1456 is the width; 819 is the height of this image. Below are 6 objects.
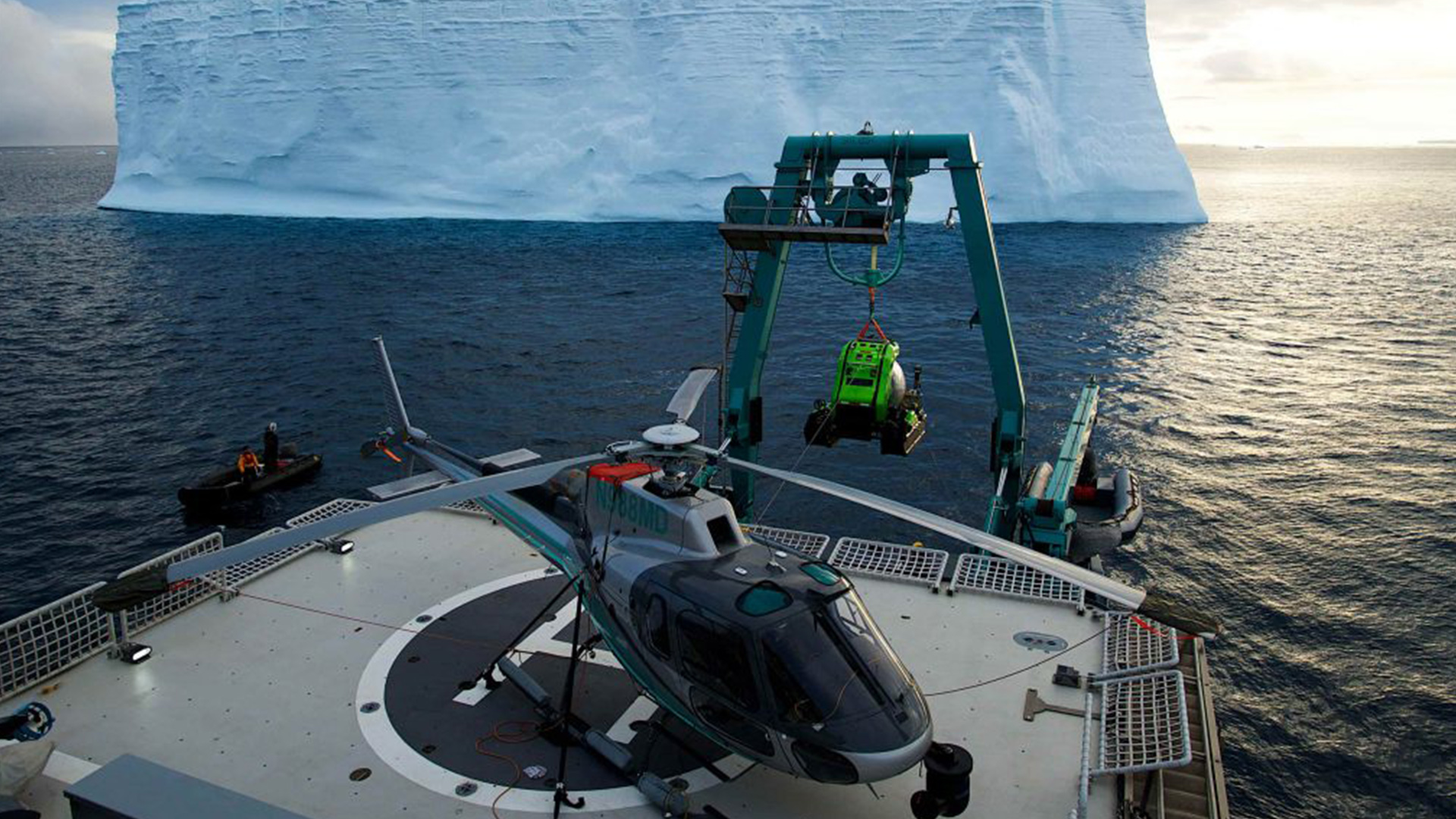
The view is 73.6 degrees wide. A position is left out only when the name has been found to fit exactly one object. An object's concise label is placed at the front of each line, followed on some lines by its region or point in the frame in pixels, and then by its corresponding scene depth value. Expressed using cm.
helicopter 956
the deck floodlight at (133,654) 1321
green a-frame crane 1722
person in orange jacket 2878
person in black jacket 2966
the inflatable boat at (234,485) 2797
